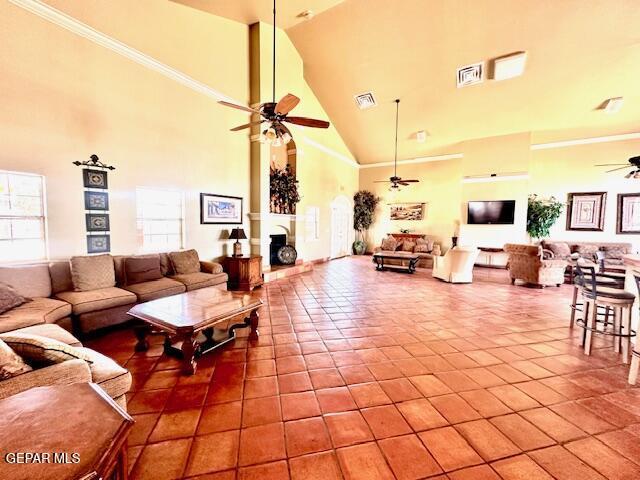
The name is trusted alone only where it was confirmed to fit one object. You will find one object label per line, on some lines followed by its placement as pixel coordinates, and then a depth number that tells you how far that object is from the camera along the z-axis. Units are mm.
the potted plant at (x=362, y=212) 10391
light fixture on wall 7688
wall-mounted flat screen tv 7828
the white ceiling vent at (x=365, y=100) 7230
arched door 9367
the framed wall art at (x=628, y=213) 6719
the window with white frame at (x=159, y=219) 4246
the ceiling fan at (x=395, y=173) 7442
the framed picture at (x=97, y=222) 3617
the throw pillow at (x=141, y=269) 3787
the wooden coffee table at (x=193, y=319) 2338
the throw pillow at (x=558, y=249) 6627
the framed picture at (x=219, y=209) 5136
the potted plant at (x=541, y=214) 7430
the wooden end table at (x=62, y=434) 691
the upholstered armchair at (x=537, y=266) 5715
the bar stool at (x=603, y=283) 3018
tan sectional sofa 2590
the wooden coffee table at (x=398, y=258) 7133
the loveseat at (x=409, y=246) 8123
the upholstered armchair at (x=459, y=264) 5988
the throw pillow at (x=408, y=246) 8469
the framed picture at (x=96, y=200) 3576
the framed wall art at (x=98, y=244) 3639
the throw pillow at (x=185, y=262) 4395
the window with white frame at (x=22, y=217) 3010
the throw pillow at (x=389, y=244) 8523
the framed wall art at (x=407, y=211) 9703
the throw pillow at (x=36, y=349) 1435
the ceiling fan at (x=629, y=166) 5105
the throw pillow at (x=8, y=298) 2560
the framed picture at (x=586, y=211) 7070
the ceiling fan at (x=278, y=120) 2961
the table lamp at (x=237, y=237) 5301
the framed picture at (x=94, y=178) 3541
